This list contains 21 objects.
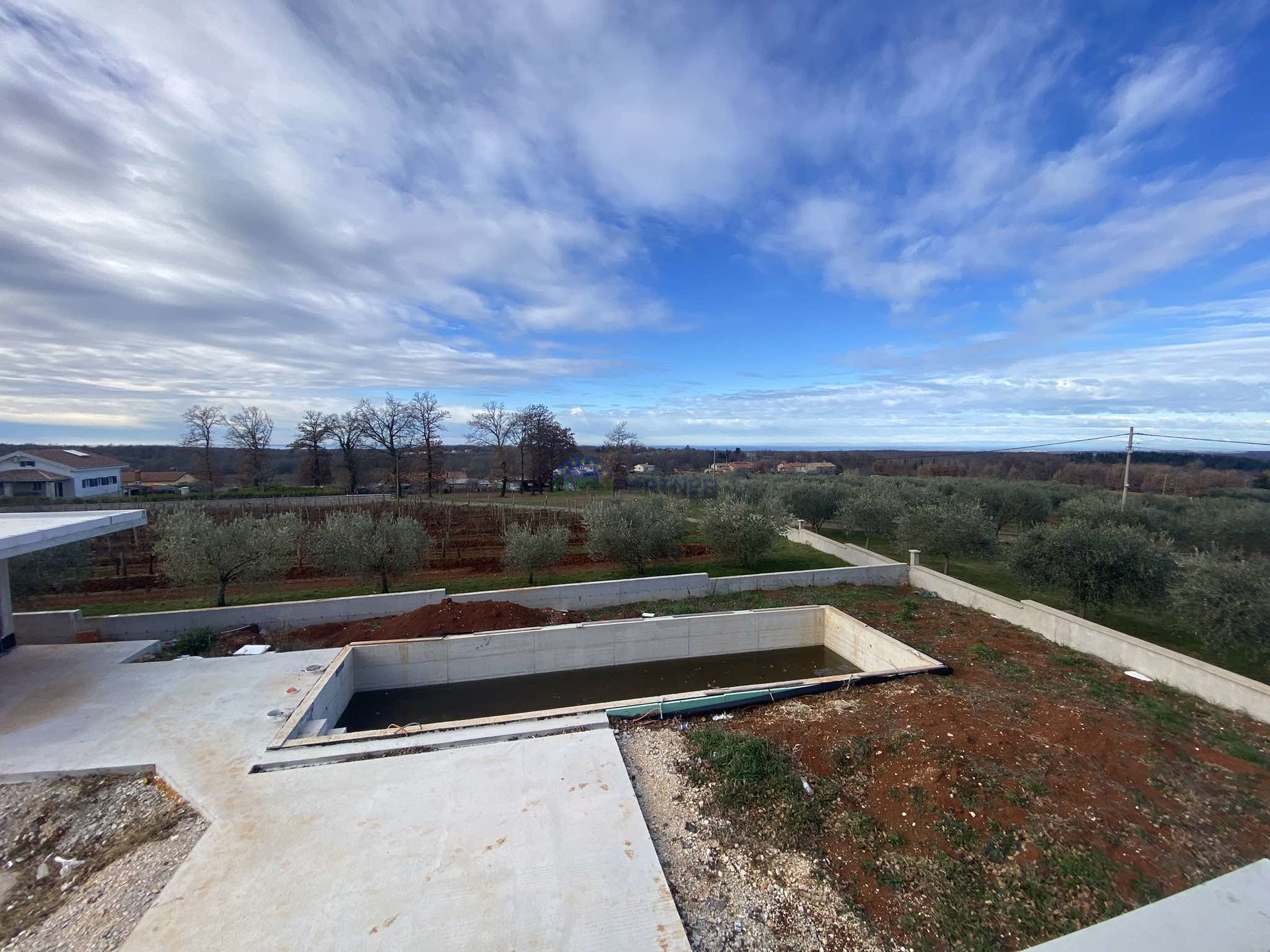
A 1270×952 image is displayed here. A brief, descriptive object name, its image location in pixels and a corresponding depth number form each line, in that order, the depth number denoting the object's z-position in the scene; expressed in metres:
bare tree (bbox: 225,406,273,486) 40.59
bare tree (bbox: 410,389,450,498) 38.94
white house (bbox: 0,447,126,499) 32.59
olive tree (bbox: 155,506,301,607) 12.30
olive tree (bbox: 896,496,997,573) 16.36
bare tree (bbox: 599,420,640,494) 45.22
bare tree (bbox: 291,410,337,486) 38.91
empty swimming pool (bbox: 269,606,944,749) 10.19
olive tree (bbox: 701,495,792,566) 17.17
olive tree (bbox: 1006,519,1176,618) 11.38
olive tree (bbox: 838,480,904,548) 20.39
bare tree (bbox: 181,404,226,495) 38.68
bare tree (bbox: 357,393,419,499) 39.28
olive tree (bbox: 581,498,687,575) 16.27
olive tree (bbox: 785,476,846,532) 25.06
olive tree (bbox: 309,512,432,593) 13.96
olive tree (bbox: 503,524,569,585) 15.38
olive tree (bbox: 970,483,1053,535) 22.89
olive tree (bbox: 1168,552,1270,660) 8.77
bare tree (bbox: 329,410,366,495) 39.09
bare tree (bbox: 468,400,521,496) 42.41
